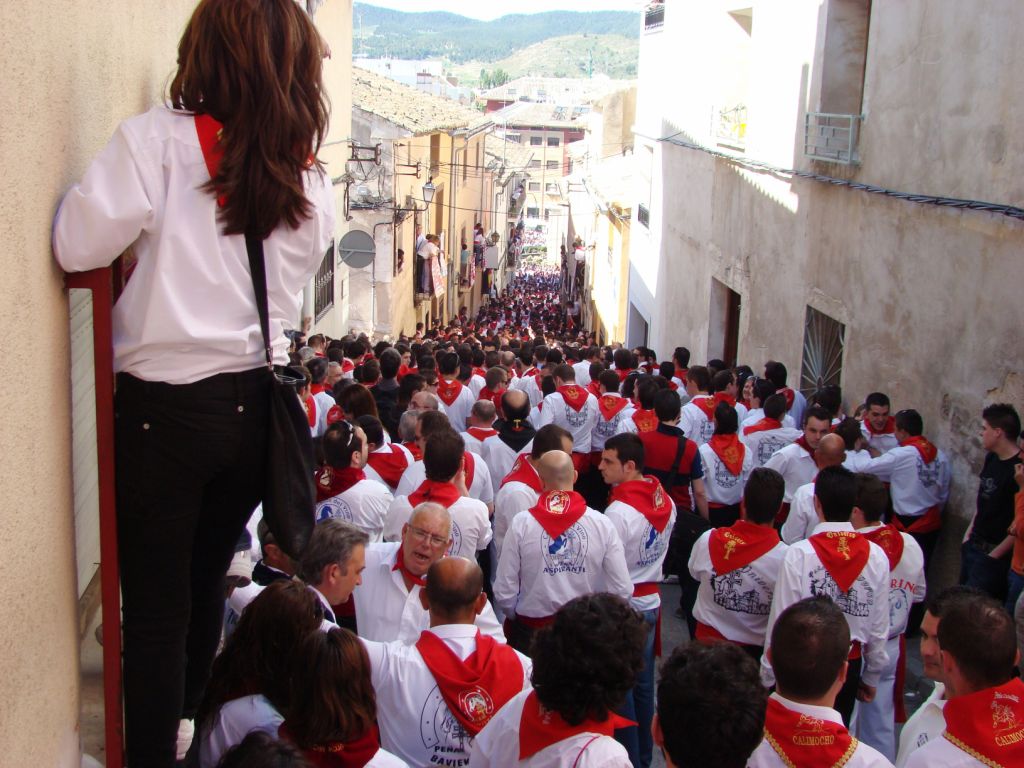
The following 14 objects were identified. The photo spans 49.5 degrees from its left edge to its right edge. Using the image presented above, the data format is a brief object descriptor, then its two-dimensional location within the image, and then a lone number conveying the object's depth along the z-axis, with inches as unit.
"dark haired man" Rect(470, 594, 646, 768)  123.5
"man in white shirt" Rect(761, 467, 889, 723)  207.2
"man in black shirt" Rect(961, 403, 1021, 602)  270.1
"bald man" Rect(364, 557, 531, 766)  144.9
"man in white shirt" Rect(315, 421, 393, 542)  229.6
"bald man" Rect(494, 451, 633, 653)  215.9
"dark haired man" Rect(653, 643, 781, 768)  116.3
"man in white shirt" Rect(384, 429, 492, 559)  221.1
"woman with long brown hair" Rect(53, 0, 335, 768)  104.0
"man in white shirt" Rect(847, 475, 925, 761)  224.7
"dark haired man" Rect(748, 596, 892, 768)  134.3
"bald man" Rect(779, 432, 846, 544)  258.5
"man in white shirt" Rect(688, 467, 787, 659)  220.2
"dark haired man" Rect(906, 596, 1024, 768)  137.9
